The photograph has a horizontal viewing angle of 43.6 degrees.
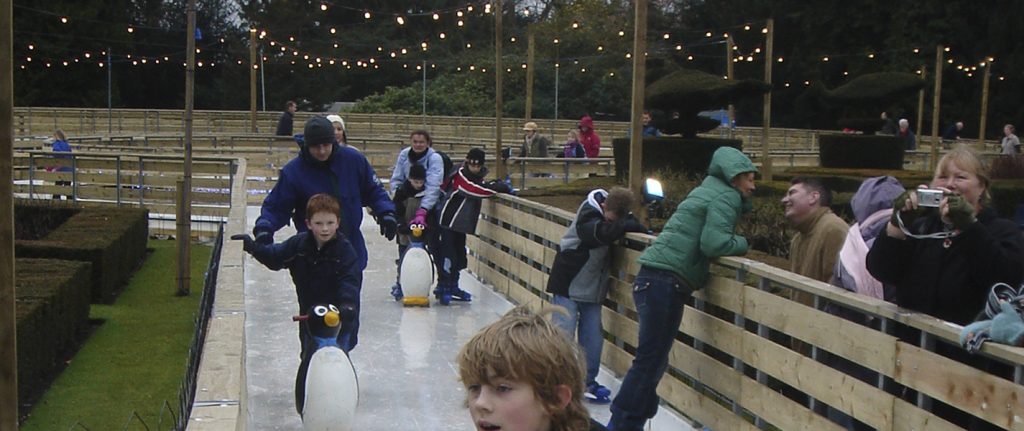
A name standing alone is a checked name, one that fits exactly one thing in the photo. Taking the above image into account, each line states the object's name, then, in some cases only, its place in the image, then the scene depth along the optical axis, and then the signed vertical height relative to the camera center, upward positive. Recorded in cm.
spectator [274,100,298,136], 2662 -8
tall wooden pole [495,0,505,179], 2080 +58
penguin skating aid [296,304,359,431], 678 -141
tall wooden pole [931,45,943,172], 3043 +62
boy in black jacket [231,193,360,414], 686 -78
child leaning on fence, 814 -96
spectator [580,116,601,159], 2439 -24
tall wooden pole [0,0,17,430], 572 -58
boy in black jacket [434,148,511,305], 1193 -90
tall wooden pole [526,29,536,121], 2644 +123
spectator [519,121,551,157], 2392 -39
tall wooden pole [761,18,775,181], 2534 +2
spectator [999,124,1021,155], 3064 -17
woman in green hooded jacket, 677 -71
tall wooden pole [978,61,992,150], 3666 +64
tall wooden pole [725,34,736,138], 3100 +170
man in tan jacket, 635 -46
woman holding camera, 477 -43
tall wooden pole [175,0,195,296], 1455 -94
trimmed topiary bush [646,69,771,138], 2333 +61
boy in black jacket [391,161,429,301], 1175 -69
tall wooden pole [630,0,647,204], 1157 +26
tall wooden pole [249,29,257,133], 3618 +108
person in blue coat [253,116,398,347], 769 -40
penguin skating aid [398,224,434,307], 1138 -138
